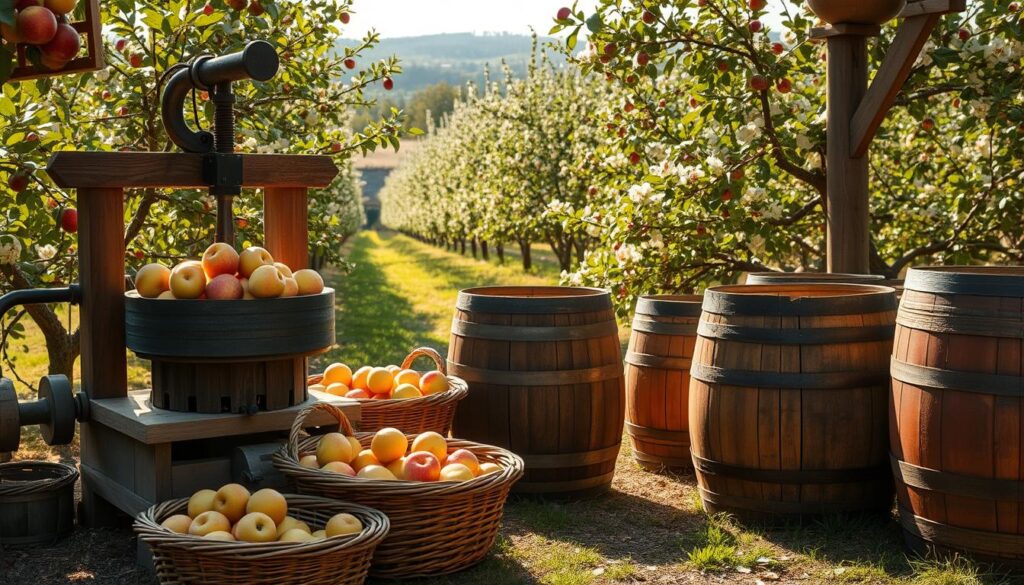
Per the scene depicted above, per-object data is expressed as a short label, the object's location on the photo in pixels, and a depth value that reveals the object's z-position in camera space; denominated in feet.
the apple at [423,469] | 13.39
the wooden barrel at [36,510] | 14.76
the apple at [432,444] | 14.23
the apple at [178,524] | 11.98
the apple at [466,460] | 13.91
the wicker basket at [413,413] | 16.46
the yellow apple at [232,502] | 12.41
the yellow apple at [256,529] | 11.69
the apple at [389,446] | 13.96
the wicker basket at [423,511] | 12.98
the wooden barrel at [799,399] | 14.49
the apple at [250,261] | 14.46
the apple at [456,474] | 13.41
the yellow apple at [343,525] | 12.04
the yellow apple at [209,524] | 11.81
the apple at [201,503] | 12.44
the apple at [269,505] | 12.23
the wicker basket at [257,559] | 11.27
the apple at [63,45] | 9.69
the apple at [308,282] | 14.78
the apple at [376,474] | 13.29
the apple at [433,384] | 16.84
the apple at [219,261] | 14.30
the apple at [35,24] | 9.30
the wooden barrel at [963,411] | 12.27
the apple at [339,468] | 13.46
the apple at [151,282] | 14.44
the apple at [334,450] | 13.74
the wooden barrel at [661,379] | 17.63
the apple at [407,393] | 16.83
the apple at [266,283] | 13.99
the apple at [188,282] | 13.98
